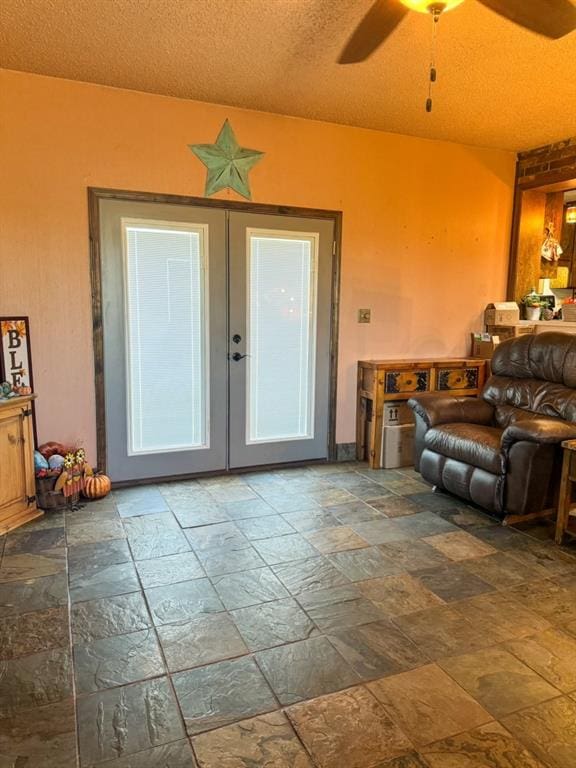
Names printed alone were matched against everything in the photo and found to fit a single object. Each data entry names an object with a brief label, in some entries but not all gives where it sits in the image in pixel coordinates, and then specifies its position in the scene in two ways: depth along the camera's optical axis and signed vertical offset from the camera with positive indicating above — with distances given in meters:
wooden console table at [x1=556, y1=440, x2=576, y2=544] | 2.89 -0.99
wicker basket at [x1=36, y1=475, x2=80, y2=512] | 3.38 -1.20
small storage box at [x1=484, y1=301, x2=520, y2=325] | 4.90 +0.01
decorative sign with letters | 3.33 -0.28
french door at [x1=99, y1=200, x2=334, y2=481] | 3.71 -0.19
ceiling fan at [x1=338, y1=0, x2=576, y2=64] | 2.11 +1.26
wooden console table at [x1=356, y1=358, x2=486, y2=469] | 4.34 -0.60
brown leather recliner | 3.08 -0.76
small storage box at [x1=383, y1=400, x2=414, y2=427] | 4.39 -0.83
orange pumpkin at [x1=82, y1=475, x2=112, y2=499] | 3.56 -1.20
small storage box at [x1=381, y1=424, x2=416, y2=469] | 4.37 -1.10
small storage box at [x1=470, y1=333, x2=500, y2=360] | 4.79 -0.29
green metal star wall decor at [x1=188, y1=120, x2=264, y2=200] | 3.79 +1.09
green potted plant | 4.86 +0.09
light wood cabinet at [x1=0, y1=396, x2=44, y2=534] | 3.09 -0.94
